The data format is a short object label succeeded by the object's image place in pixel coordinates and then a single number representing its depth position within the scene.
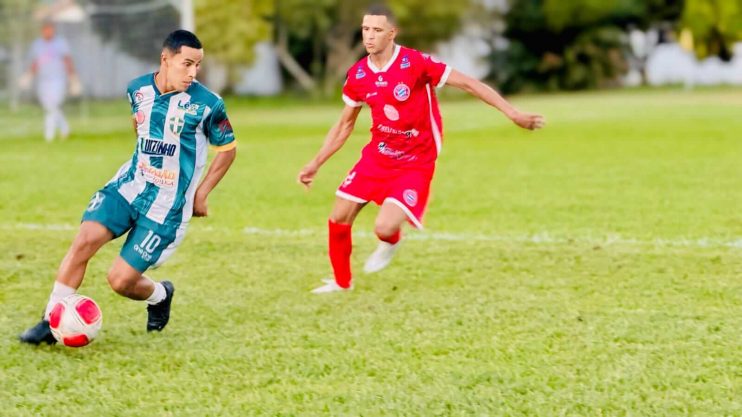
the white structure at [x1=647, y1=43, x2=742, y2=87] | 61.31
